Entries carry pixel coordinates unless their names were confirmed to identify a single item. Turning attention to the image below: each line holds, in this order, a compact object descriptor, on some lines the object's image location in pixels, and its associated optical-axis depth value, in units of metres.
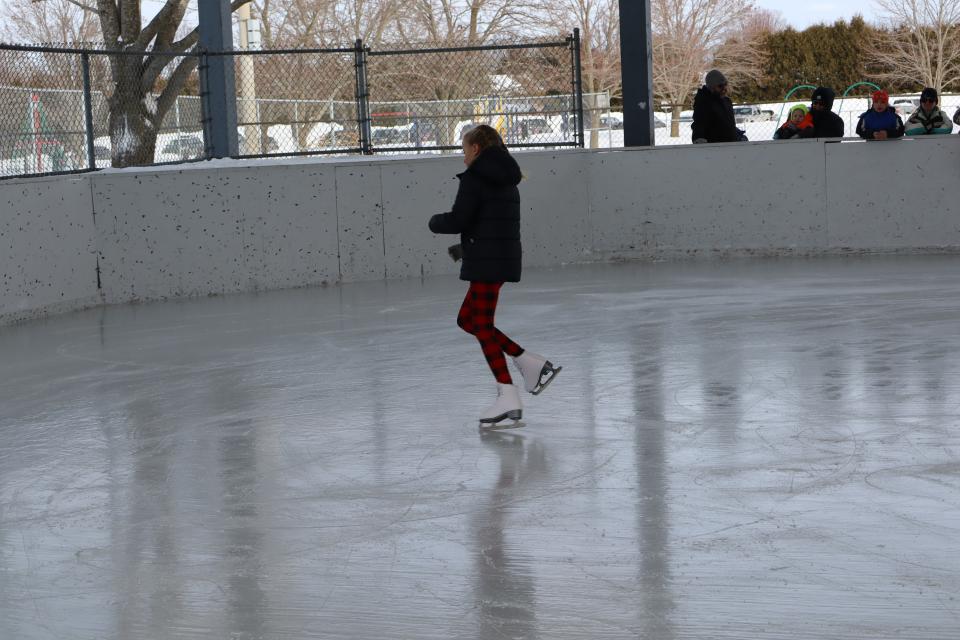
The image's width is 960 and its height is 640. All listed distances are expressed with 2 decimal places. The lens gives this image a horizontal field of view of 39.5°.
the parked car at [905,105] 37.26
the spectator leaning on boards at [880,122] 14.09
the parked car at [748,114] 37.50
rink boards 11.96
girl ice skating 6.24
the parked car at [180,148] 13.41
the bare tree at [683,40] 41.91
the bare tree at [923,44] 42.66
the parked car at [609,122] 26.85
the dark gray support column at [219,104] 13.49
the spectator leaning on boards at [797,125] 14.66
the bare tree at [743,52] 44.44
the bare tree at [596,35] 37.31
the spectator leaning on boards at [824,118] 14.39
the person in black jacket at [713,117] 14.68
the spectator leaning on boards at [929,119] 14.35
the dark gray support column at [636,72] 14.89
